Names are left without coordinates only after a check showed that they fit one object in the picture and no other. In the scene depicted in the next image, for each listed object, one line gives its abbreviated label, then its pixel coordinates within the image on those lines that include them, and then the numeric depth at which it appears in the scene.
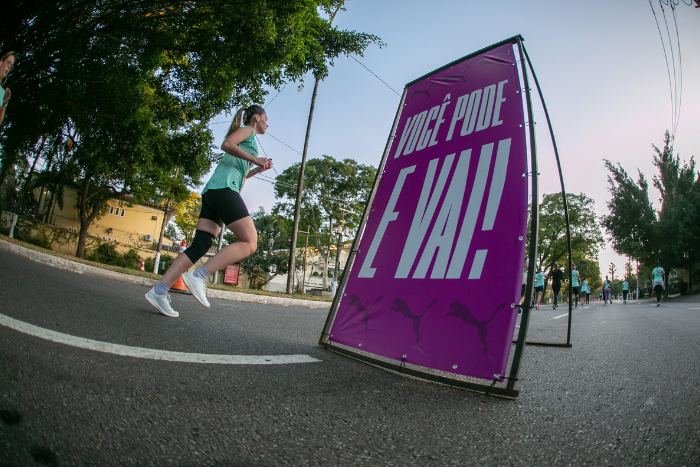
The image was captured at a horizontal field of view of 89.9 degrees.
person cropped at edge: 4.16
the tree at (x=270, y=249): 34.50
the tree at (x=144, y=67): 7.75
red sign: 20.95
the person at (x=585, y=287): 22.27
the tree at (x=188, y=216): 33.22
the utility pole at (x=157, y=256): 23.37
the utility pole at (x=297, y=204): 16.94
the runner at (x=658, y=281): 17.80
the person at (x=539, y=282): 15.83
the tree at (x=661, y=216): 28.05
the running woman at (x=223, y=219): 3.04
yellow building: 32.50
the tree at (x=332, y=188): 29.41
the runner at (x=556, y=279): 17.48
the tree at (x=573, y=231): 40.84
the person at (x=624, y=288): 23.63
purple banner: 1.97
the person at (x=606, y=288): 23.77
